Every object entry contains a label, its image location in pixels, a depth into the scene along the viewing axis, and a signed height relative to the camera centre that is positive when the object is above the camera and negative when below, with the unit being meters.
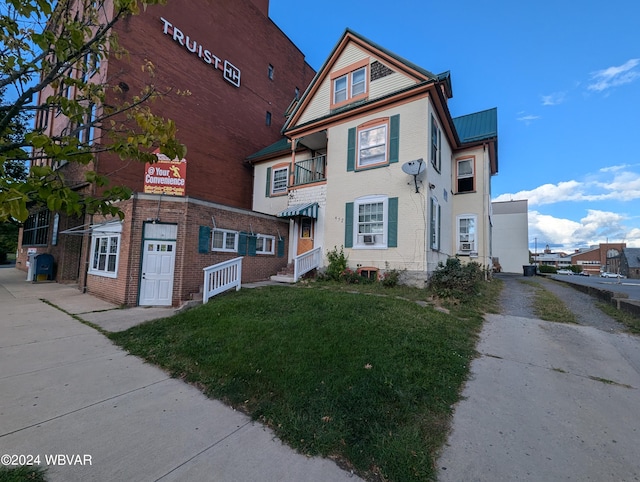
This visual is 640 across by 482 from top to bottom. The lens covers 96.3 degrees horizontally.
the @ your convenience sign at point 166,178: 11.37 +2.98
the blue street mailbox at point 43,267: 14.80 -0.97
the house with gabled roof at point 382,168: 10.67 +4.09
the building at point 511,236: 29.06 +2.88
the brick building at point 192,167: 9.27 +4.53
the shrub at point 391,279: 10.13 -0.67
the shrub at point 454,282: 8.60 -0.63
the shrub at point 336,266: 11.36 -0.31
